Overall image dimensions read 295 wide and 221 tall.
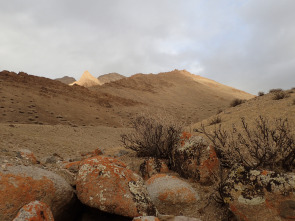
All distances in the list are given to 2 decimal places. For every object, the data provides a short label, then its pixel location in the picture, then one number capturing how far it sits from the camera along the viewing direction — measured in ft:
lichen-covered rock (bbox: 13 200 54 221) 6.09
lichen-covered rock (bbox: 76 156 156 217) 7.87
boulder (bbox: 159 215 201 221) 7.97
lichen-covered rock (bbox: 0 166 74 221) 6.61
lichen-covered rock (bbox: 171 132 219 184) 11.75
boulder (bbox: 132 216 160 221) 7.16
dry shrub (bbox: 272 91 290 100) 31.24
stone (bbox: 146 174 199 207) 9.88
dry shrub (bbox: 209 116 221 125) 28.23
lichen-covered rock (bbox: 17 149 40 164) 13.44
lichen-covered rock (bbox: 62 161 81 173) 11.00
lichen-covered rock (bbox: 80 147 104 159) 22.98
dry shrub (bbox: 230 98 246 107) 42.97
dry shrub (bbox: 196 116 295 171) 10.37
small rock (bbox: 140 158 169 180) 13.32
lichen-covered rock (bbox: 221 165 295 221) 7.56
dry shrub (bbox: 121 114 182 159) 15.33
